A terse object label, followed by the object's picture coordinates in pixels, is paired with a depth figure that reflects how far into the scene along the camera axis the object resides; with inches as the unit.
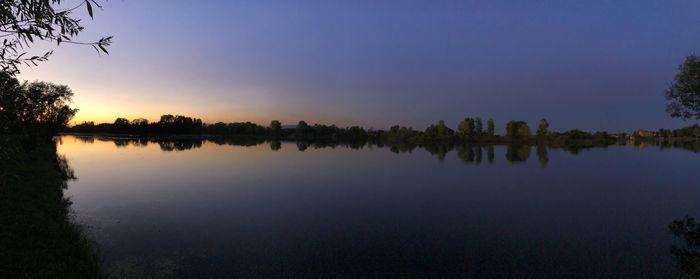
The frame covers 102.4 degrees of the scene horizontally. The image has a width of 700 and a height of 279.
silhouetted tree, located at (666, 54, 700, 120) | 617.6
